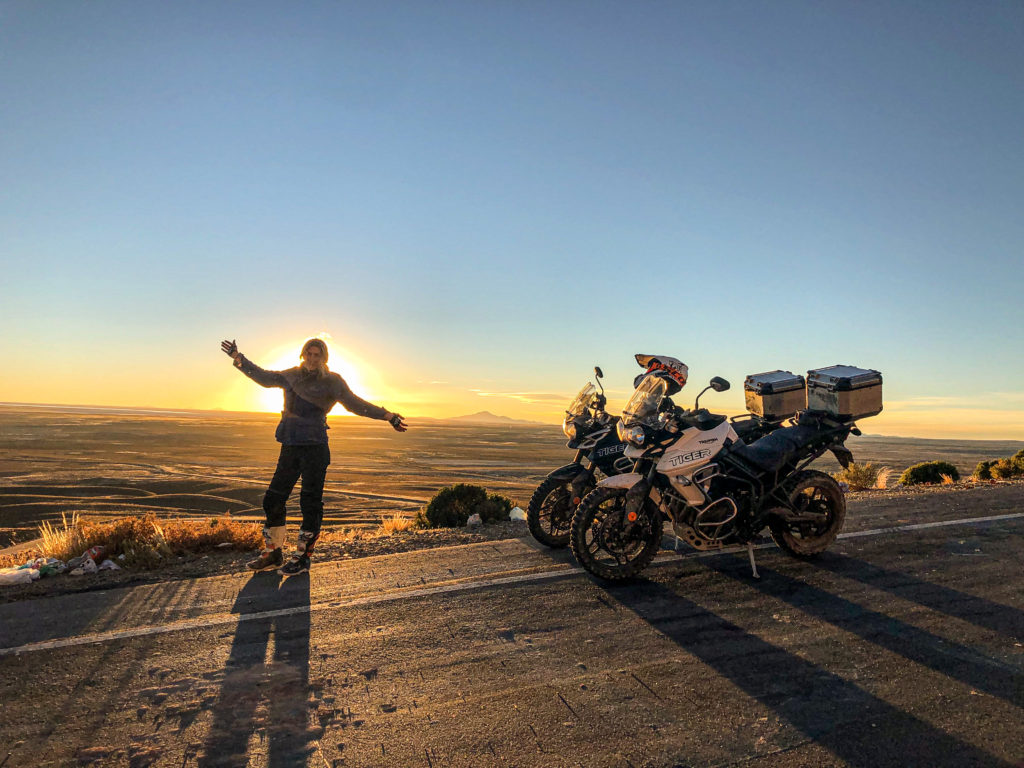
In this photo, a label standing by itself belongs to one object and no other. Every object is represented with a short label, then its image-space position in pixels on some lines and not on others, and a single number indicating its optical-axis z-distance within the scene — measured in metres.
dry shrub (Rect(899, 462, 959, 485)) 16.19
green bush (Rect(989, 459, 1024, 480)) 14.95
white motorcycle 5.50
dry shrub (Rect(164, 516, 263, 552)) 7.94
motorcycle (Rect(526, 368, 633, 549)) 6.97
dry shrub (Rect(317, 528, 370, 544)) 8.41
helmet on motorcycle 5.96
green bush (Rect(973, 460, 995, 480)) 15.69
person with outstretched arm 6.57
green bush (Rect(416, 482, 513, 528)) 11.42
